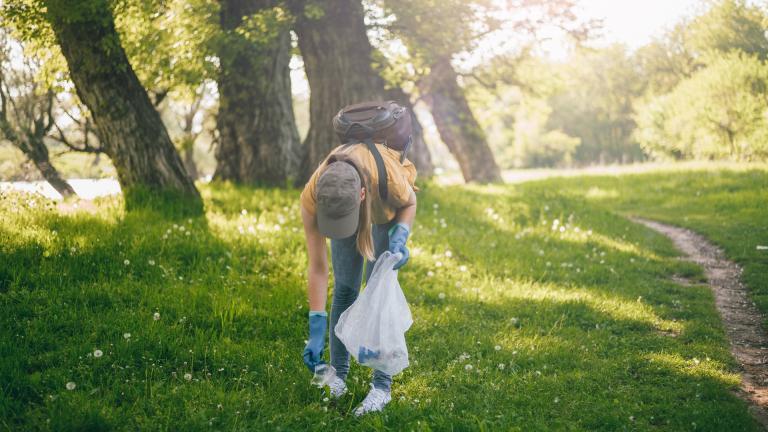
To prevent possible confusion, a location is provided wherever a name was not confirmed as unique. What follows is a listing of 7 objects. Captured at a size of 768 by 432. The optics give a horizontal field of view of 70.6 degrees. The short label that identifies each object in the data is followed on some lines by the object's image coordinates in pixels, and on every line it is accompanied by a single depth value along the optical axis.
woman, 3.18
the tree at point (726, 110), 20.98
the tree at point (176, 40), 9.66
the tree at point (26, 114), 13.24
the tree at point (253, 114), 10.56
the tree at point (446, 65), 10.22
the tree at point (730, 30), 23.47
